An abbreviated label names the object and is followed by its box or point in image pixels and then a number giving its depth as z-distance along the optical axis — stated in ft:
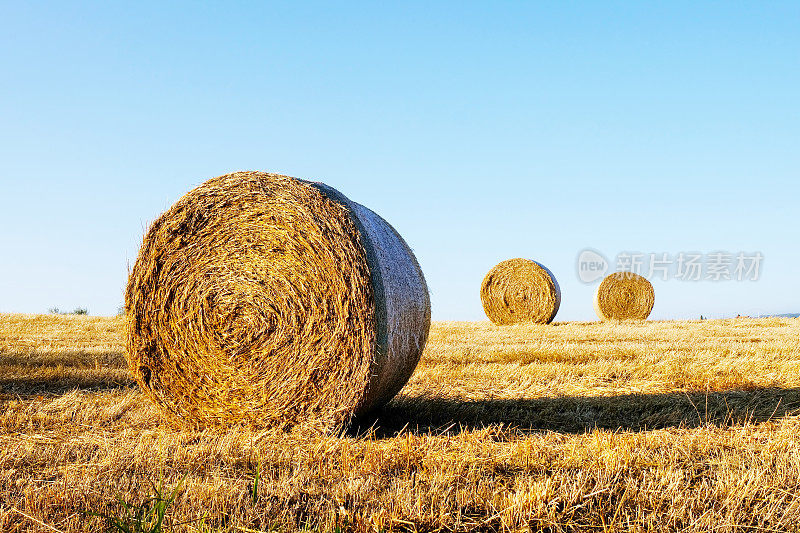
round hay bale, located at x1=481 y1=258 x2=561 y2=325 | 60.34
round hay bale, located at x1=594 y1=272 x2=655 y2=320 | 69.41
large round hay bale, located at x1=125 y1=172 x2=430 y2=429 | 16.92
